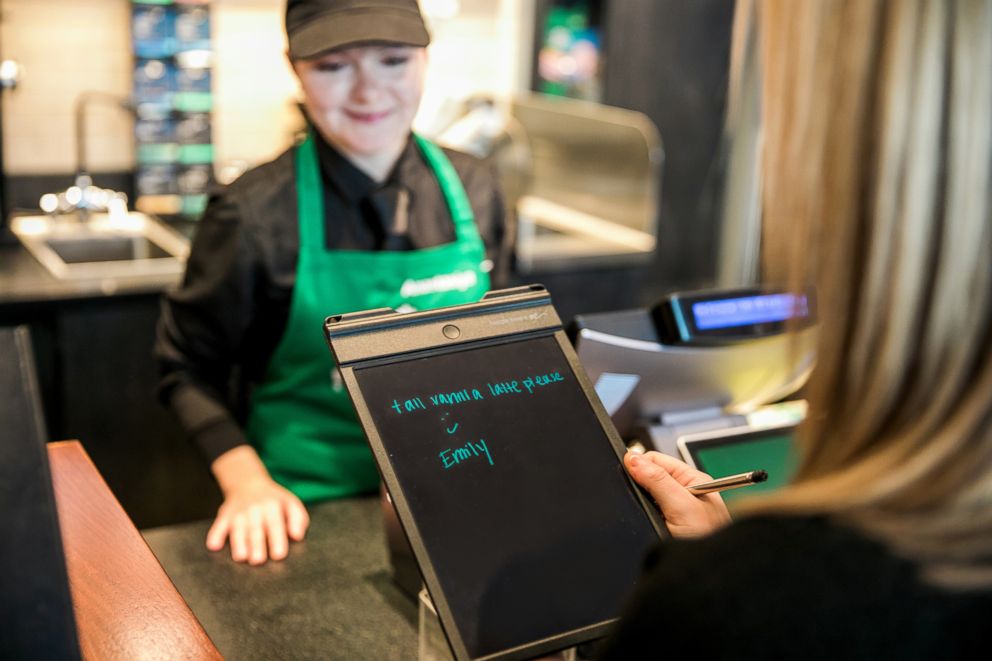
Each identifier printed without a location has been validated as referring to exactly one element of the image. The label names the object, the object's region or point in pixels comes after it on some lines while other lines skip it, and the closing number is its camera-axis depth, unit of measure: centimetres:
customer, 61
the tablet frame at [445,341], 90
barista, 158
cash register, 133
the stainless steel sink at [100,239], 297
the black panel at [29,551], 82
